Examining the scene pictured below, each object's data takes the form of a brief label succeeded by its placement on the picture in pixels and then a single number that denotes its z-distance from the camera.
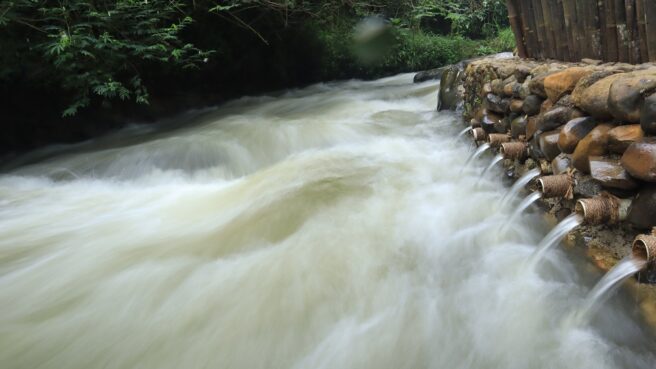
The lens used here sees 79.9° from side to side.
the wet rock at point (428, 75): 10.55
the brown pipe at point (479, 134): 4.49
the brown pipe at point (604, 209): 2.06
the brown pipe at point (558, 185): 2.47
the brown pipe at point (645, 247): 1.71
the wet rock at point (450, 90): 6.45
